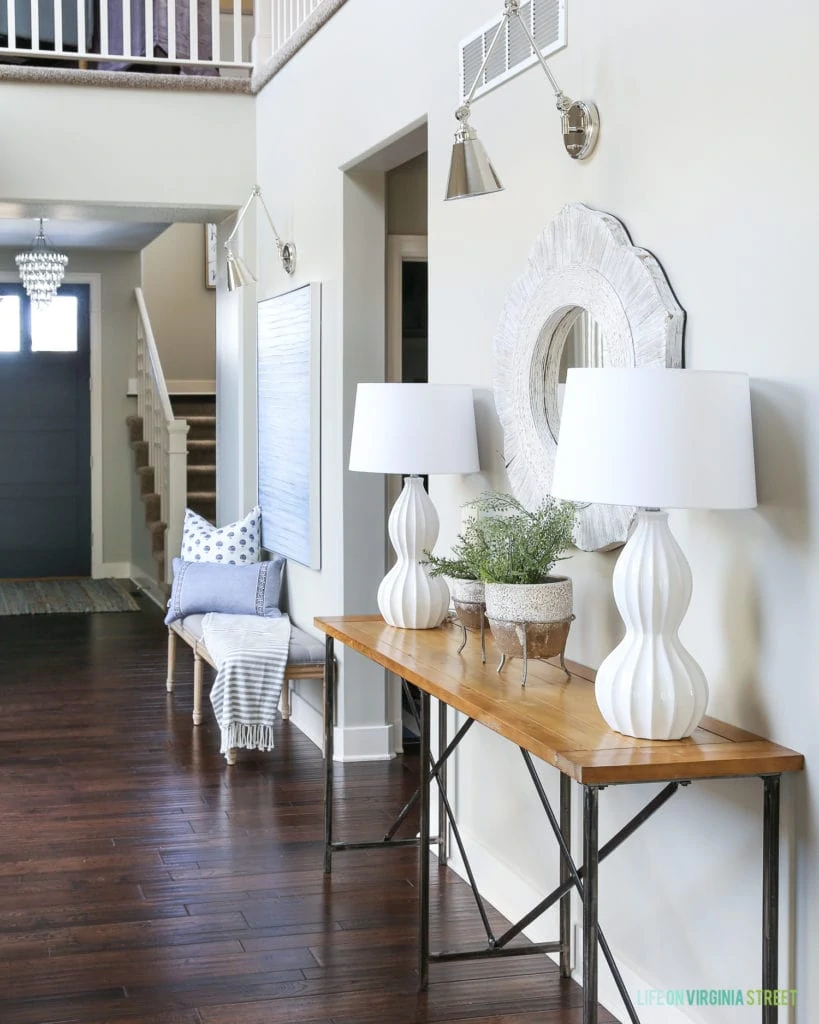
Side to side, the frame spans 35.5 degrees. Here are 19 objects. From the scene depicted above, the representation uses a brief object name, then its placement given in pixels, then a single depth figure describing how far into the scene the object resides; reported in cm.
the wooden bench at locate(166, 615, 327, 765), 524
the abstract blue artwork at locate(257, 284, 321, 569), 542
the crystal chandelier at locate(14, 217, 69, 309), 866
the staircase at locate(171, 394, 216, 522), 920
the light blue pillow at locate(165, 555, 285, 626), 598
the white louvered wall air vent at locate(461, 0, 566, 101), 315
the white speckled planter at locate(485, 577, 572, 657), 286
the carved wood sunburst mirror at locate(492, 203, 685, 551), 269
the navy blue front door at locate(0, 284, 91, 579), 1045
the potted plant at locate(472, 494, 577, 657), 287
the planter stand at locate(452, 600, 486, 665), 320
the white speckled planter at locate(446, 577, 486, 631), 322
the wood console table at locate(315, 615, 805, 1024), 218
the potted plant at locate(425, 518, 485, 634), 321
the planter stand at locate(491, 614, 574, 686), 286
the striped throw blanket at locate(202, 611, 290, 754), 505
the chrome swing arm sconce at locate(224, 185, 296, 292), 565
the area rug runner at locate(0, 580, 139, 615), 916
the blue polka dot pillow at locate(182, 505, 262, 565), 618
